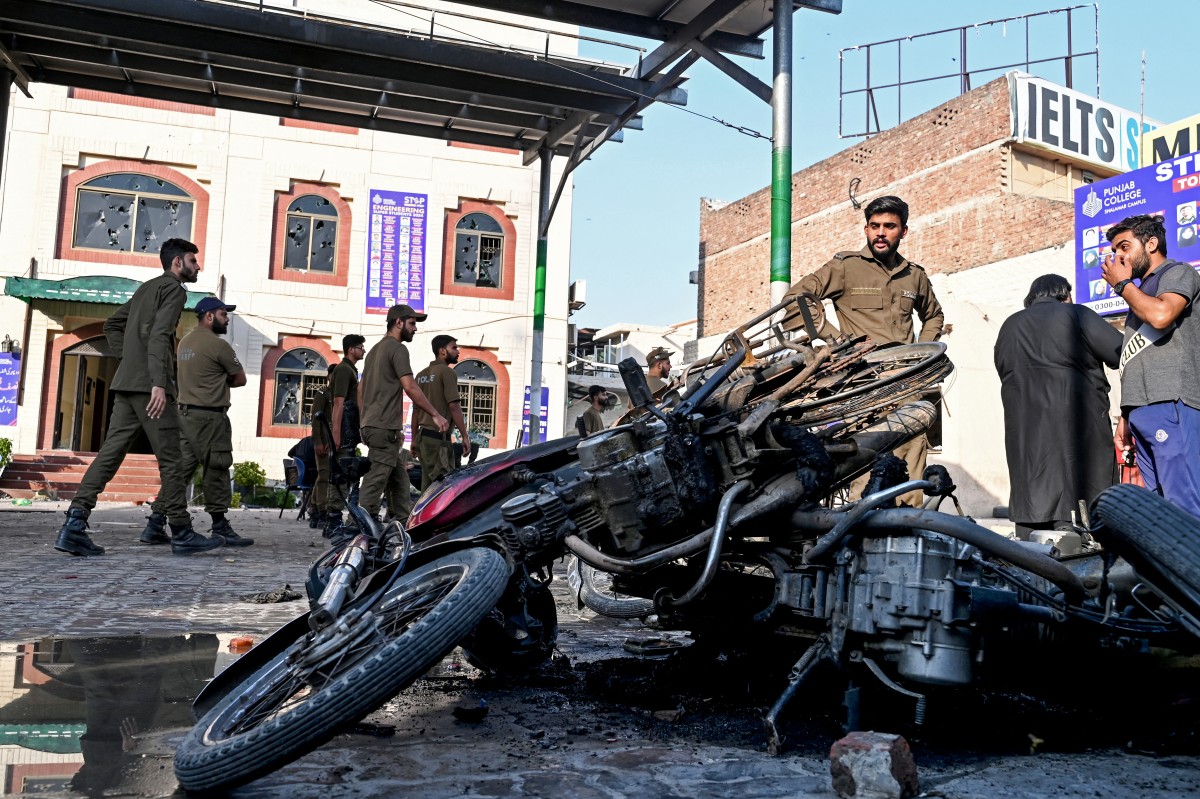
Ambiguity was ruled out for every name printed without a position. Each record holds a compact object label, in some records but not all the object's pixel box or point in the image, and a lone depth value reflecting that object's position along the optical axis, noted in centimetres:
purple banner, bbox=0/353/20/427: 2012
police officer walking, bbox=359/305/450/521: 852
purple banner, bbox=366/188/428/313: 2267
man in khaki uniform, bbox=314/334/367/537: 934
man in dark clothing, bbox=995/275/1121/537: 493
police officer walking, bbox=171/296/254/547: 810
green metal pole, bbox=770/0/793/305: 767
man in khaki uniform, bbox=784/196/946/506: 493
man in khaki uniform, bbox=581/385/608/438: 1130
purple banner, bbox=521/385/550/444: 2250
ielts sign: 2373
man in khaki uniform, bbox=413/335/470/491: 1014
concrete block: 214
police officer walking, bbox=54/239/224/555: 691
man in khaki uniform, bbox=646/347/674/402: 1144
